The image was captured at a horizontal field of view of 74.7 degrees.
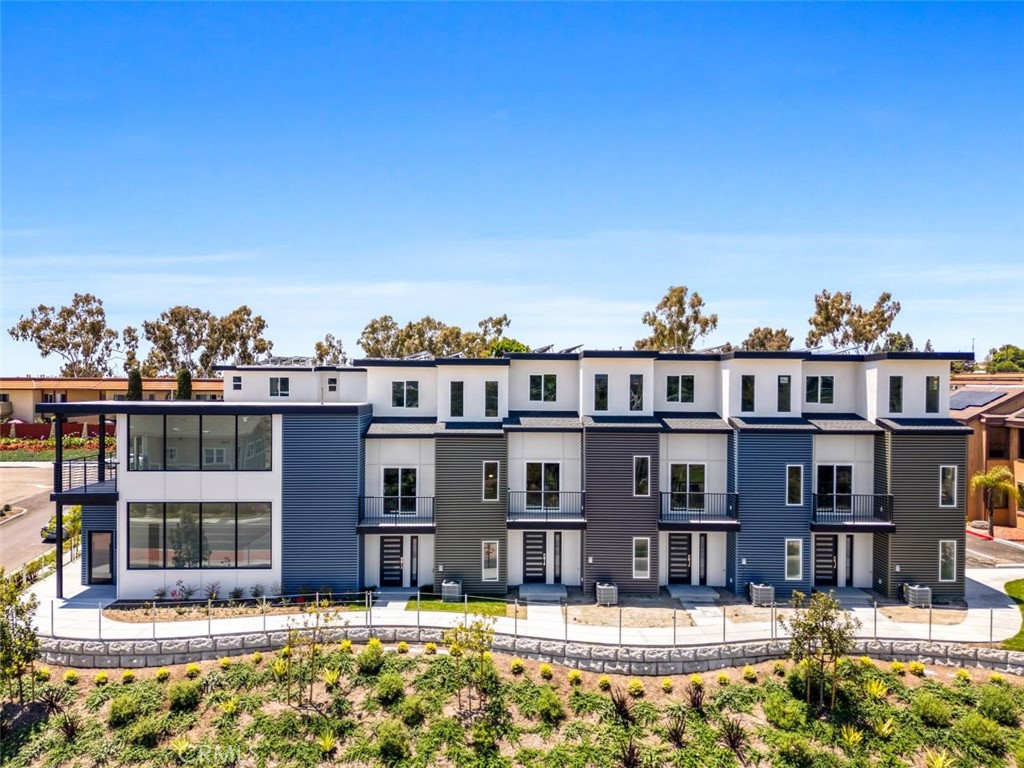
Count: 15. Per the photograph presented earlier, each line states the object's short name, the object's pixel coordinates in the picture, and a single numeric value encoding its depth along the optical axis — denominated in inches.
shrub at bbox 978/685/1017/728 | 687.1
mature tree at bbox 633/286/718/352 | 2010.3
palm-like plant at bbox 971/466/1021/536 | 1227.9
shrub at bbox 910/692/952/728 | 683.4
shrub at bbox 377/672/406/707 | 700.0
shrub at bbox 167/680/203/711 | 696.4
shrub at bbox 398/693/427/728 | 676.7
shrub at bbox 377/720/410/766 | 643.5
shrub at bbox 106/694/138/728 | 681.0
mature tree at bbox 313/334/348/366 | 2987.2
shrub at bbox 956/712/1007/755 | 660.1
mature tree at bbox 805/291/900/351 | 2124.8
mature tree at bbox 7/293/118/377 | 3075.8
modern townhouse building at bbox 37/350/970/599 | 923.4
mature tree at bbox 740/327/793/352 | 2600.9
